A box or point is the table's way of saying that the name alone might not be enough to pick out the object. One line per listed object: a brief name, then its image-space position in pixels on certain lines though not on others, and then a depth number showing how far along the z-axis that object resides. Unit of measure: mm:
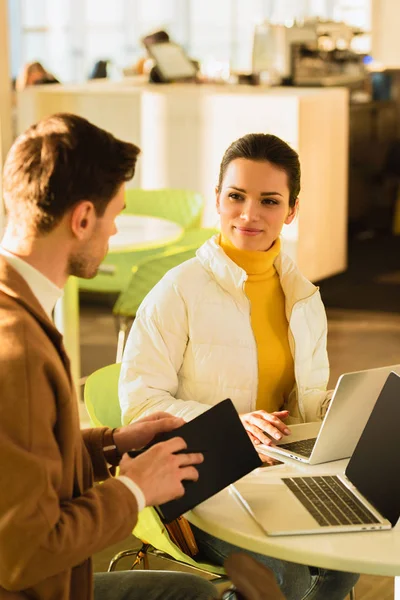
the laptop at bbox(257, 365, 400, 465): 1766
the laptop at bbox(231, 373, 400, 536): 1656
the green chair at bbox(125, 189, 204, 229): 5082
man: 1337
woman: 2205
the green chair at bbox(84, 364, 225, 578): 2109
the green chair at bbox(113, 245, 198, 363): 3975
